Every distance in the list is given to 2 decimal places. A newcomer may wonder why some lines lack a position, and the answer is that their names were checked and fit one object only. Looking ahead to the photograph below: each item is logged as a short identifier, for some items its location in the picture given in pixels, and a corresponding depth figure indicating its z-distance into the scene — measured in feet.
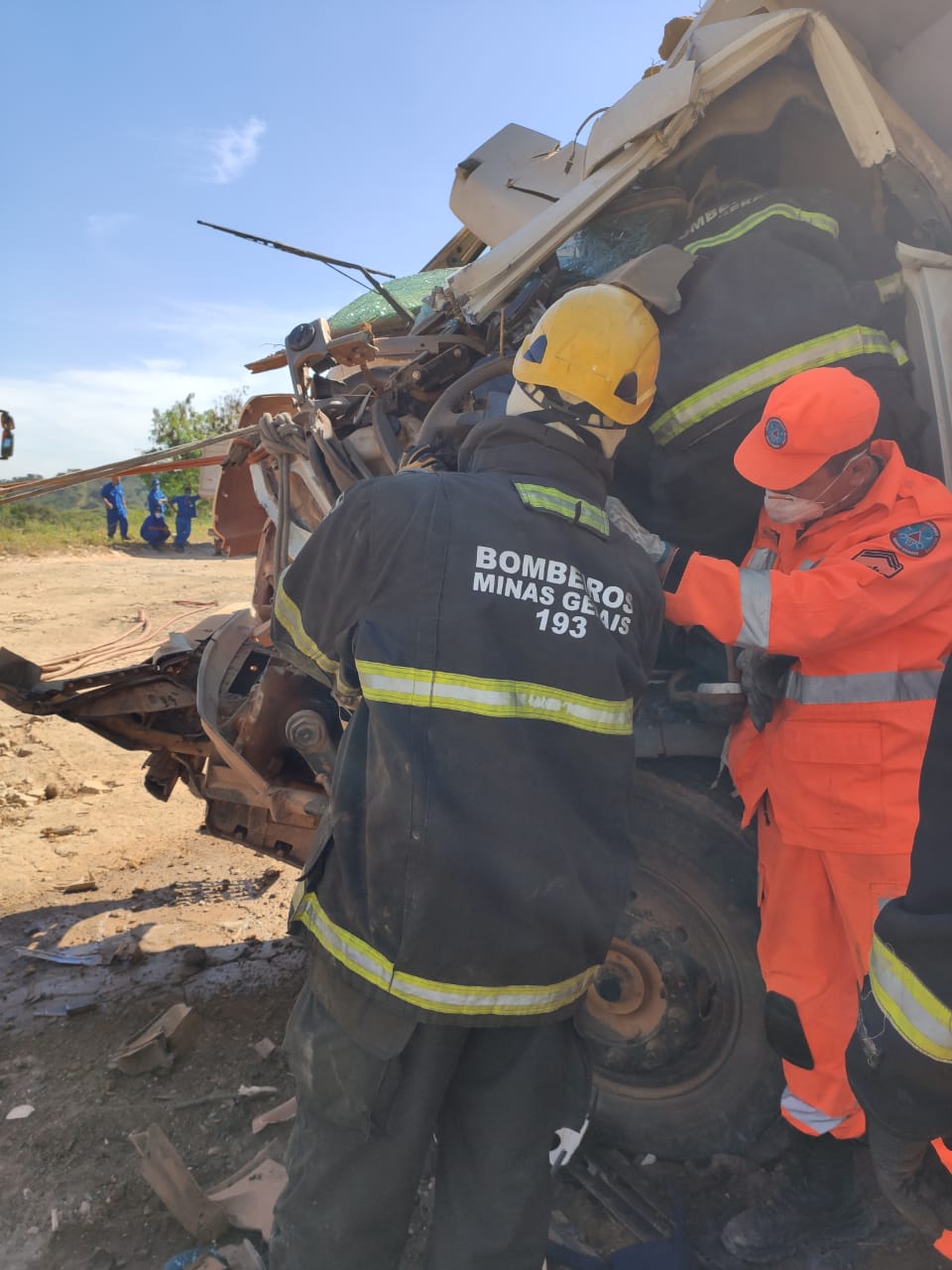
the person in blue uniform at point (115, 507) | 58.44
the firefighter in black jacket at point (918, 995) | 3.88
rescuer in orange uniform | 6.25
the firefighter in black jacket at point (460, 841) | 4.92
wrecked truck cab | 7.54
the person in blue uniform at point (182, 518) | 61.21
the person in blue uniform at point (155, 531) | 58.90
